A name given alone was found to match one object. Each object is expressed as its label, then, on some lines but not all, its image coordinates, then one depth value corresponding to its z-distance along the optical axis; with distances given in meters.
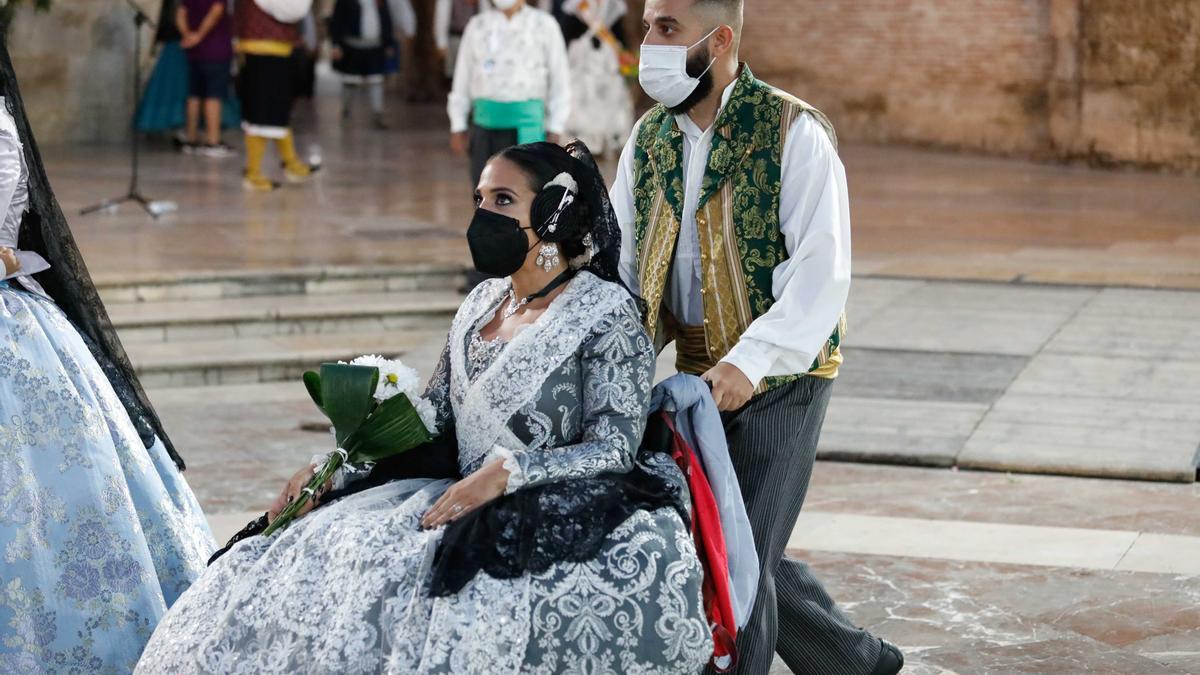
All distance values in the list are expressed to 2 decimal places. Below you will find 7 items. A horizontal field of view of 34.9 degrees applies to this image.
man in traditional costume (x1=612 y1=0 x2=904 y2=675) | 3.81
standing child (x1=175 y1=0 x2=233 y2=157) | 15.57
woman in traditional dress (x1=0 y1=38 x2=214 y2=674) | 4.26
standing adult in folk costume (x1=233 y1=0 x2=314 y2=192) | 13.19
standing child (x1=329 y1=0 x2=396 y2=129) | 18.97
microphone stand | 12.07
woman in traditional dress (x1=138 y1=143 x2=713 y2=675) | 3.46
